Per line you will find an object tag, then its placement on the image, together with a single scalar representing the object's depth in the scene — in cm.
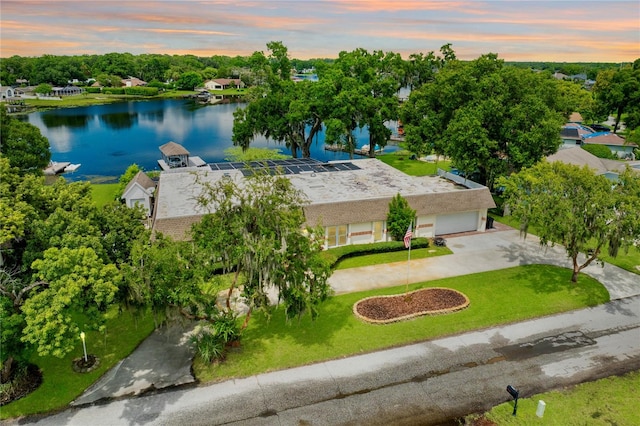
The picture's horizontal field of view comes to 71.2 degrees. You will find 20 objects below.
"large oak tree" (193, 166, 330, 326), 1762
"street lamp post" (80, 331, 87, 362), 1842
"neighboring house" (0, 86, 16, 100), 12634
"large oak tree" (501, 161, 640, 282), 2298
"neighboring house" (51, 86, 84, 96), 14075
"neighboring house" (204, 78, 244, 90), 16138
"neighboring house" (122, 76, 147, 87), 15638
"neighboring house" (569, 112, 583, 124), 8454
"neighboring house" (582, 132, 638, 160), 6081
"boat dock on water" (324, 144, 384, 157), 6372
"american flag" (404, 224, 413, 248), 2525
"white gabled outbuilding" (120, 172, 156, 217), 3703
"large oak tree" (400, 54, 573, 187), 3700
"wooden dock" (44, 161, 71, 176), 5401
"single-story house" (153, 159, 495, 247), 3056
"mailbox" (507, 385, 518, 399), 1666
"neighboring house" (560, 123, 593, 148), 6469
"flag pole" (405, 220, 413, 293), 2525
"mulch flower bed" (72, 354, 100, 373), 1898
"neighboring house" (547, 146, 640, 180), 4712
